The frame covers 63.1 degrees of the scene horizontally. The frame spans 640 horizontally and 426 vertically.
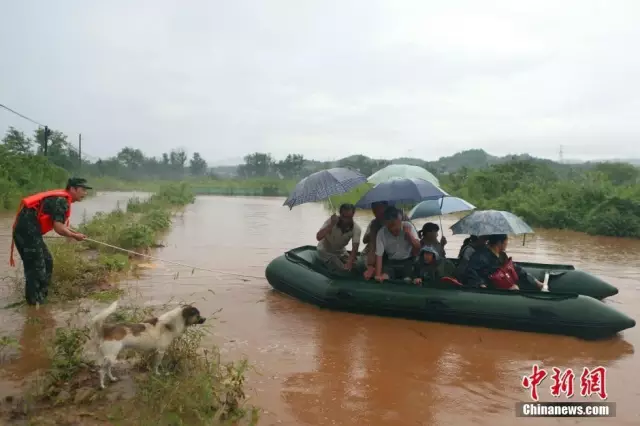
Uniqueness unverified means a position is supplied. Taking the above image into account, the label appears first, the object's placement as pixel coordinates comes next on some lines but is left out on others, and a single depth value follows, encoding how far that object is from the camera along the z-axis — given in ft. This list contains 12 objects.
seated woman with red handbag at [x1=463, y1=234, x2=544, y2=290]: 20.67
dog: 13.17
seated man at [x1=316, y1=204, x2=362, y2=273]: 23.16
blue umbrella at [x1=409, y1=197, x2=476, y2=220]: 25.29
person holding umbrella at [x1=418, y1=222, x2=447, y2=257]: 22.29
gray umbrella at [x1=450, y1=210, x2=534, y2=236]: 19.56
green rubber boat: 18.85
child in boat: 21.52
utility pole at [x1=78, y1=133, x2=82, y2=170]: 149.49
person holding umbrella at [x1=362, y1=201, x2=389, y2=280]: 22.40
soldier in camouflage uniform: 19.89
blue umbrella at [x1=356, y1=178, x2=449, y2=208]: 21.76
